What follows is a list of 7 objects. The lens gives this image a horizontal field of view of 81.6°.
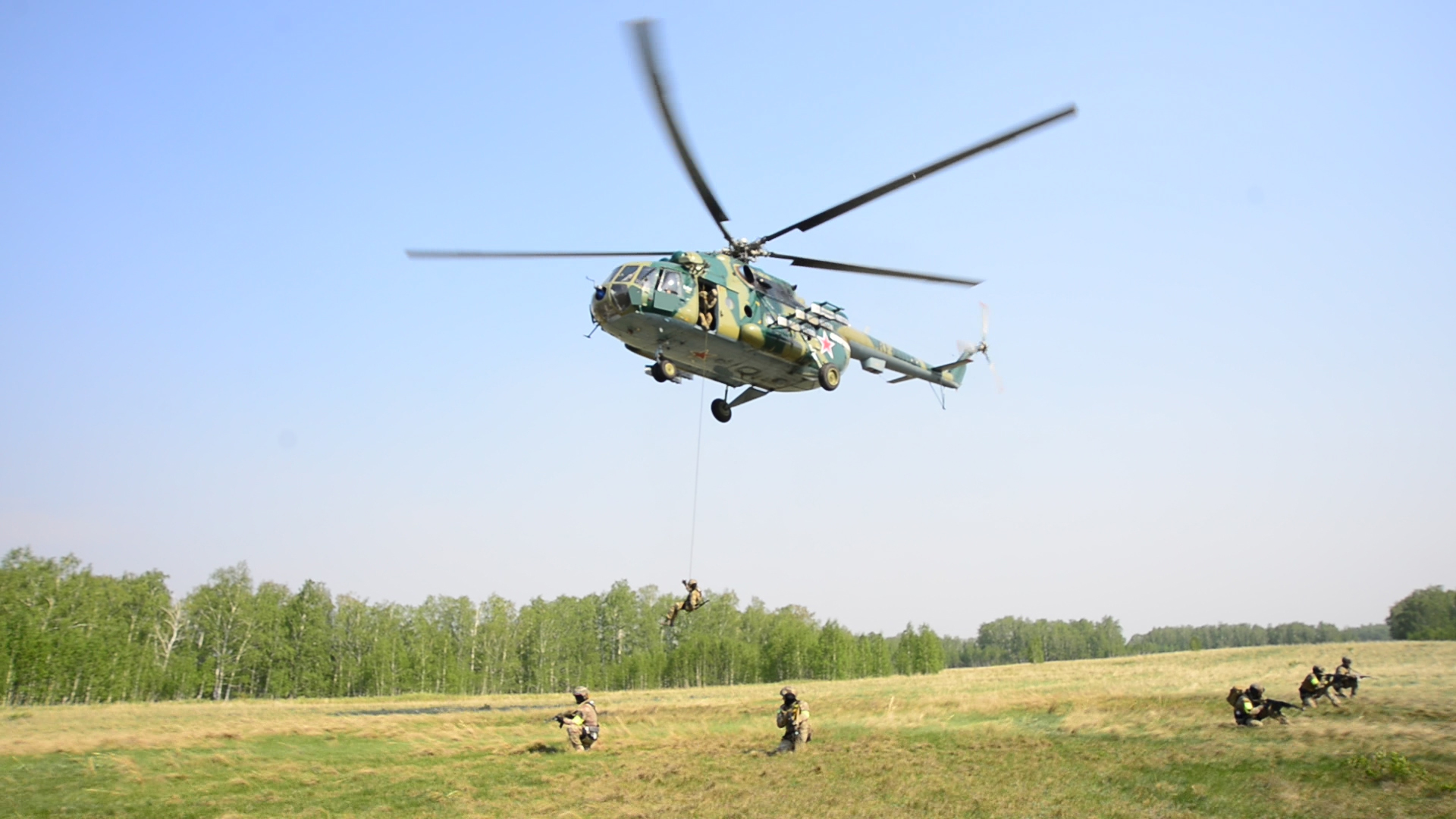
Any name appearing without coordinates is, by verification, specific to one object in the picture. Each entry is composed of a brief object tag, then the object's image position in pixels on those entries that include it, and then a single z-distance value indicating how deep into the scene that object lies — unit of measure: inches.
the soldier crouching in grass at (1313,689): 861.8
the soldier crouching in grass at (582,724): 795.4
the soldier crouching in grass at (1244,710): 777.6
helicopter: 817.5
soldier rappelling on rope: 970.7
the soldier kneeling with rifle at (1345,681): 887.1
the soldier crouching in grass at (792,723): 768.3
